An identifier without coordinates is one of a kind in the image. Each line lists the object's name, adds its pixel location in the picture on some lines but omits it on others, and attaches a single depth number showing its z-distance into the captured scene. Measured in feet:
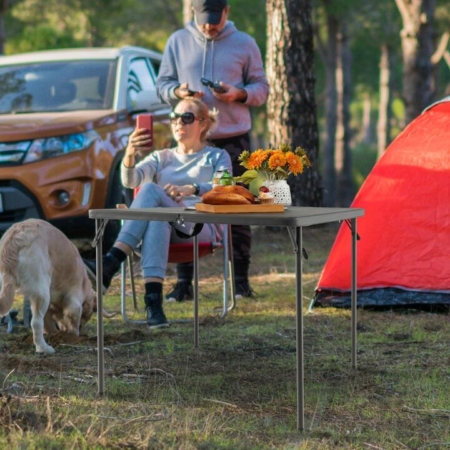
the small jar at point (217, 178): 22.90
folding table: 19.64
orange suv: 39.58
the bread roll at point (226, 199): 21.64
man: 35.09
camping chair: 31.11
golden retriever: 25.46
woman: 29.95
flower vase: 22.97
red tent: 32.90
